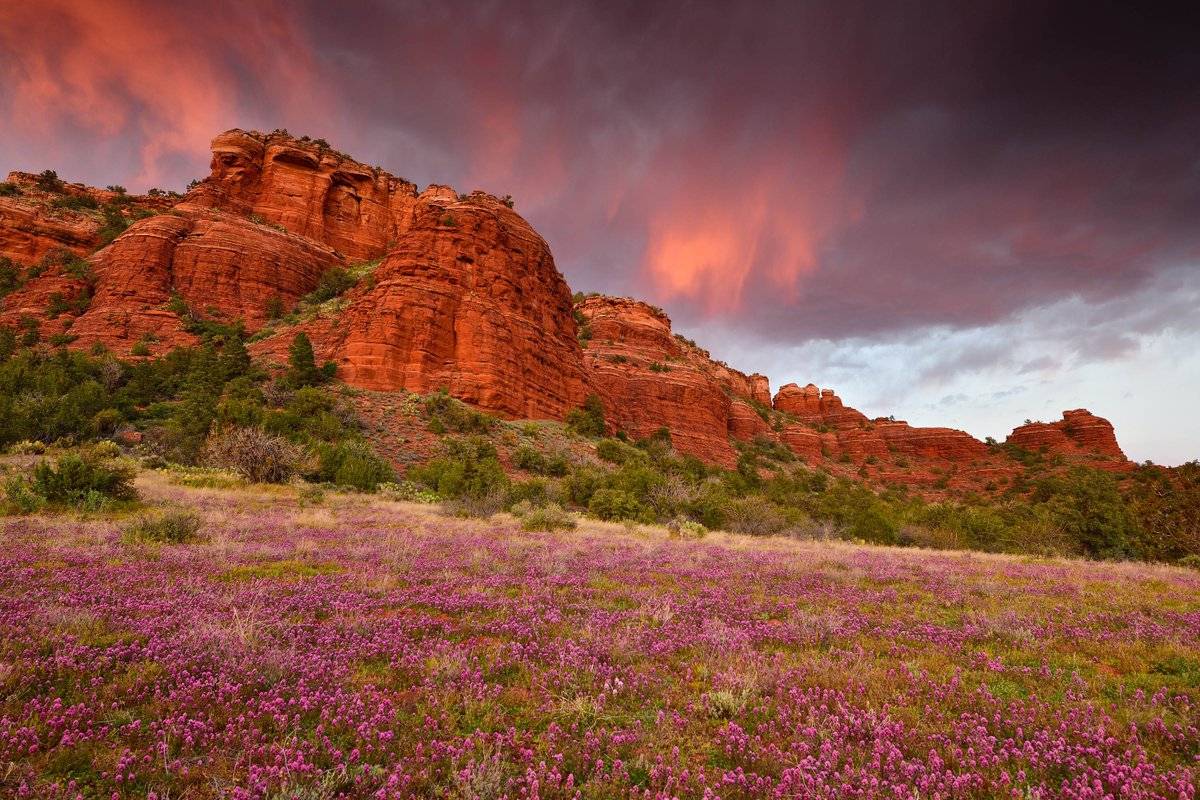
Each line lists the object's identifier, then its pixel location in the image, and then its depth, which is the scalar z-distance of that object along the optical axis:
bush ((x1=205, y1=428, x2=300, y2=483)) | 24.36
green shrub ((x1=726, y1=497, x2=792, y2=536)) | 24.59
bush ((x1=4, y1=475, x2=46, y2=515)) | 11.77
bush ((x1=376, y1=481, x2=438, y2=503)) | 24.25
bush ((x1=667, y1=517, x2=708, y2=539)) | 18.36
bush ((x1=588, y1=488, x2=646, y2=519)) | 24.41
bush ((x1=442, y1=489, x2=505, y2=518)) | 19.84
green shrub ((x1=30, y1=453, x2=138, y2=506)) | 12.95
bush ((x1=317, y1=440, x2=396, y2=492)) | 26.45
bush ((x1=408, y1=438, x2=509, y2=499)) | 26.14
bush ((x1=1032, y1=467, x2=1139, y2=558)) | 25.66
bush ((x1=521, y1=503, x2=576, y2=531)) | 17.05
